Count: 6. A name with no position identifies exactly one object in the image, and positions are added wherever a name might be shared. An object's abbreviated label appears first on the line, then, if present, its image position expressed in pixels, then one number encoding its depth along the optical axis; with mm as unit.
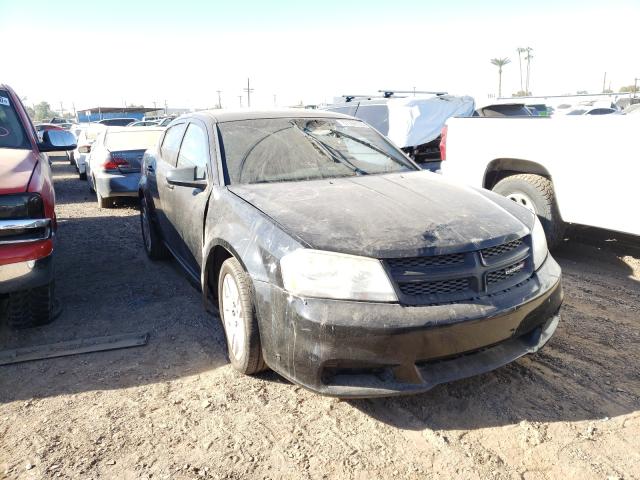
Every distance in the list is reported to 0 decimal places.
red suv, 3213
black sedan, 2332
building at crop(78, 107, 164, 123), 34538
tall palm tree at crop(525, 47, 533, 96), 81500
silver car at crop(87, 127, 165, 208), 7762
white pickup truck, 4289
